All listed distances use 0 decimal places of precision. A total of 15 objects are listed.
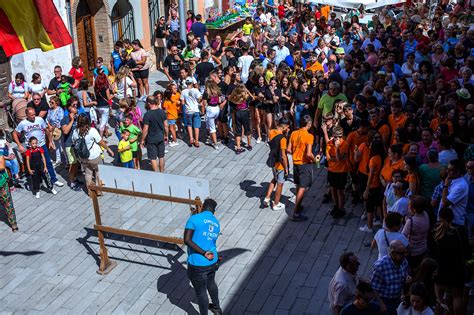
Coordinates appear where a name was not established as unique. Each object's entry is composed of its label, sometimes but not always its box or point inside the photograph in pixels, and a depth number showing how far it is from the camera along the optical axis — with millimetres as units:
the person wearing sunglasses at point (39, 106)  14570
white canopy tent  21641
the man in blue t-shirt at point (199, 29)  22172
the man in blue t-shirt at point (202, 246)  8766
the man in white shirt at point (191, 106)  14852
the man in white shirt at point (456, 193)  9188
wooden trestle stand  9734
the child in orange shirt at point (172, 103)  15023
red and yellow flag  7871
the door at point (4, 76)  17062
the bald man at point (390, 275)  7773
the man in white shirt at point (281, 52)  18156
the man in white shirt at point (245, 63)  16944
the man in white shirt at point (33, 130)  13211
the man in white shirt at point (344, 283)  7711
